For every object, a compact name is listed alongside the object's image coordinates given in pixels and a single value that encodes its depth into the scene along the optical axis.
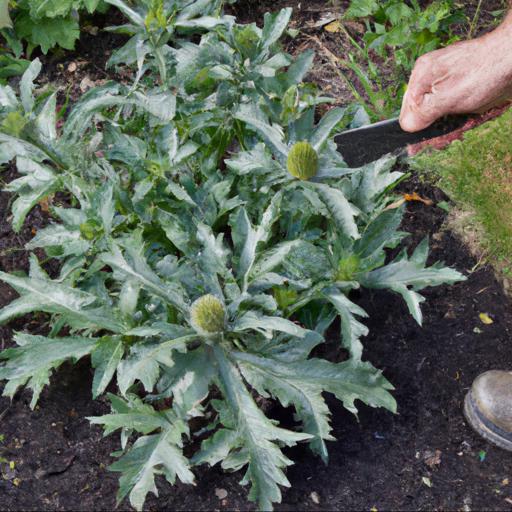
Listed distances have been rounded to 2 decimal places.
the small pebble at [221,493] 1.55
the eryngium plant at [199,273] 1.49
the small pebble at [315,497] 1.55
